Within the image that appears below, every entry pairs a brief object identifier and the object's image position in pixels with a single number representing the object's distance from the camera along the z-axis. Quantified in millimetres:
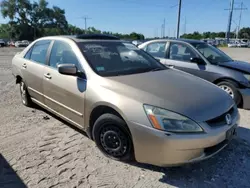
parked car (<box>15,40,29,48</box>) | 46625
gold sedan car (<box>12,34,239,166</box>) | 2443
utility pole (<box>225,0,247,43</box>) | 45838
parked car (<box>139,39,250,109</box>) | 5070
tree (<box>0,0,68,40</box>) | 65688
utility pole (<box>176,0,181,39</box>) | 17819
